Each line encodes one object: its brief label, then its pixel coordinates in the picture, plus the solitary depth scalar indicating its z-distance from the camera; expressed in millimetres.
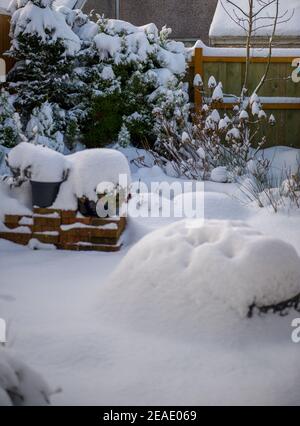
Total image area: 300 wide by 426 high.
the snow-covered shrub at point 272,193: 5484
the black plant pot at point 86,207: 4918
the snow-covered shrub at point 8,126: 7125
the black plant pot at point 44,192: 4934
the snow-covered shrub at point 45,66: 7582
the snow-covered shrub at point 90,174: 4879
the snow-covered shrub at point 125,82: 7902
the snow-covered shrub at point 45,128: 7219
